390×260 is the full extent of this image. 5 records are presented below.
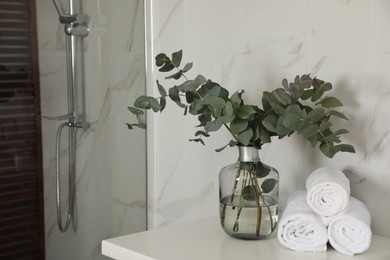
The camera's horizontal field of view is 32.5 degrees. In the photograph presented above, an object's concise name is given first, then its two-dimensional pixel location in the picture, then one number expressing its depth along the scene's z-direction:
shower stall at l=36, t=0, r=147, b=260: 1.93
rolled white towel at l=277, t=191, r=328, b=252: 1.39
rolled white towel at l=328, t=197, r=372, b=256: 1.35
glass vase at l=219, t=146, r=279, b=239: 1.49
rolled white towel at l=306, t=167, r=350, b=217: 1.38
